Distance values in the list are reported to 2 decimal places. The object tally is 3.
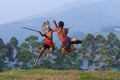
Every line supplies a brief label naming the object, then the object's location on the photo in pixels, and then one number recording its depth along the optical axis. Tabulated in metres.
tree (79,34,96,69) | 72.56
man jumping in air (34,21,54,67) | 14.98
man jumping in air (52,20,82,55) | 15.54
